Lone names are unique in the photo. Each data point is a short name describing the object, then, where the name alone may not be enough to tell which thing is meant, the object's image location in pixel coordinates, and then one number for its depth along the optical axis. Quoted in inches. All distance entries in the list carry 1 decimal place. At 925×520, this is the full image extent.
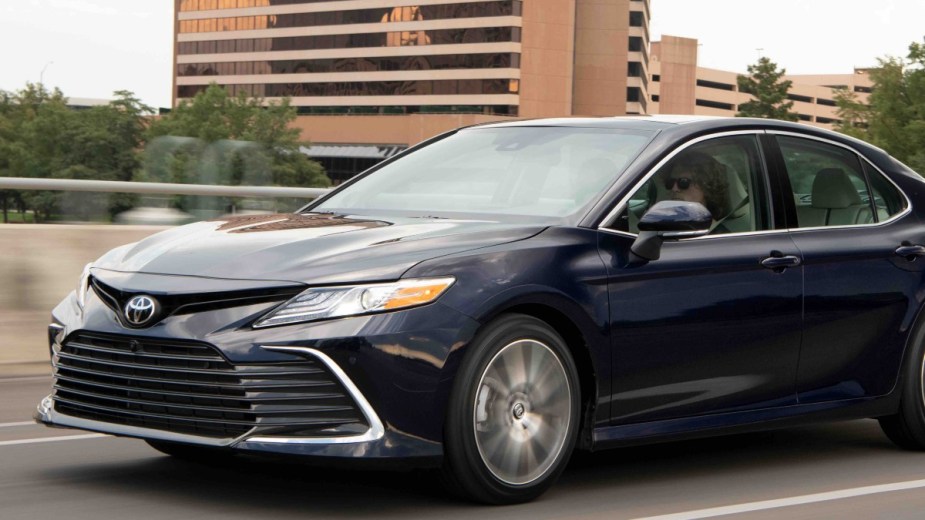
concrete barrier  399.2
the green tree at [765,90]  4626.0
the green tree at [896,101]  2920.8
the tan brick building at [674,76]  6909.5
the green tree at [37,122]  3535.9
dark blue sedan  192.9
